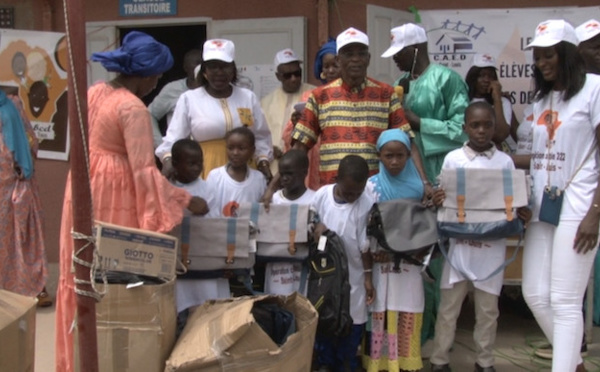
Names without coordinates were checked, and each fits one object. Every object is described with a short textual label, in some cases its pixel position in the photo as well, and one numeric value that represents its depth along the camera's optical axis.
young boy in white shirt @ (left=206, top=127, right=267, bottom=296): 4.43
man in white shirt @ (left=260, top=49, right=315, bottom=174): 5.78
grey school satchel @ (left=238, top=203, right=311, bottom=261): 4.24
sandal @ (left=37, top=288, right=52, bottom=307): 6.27
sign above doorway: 7.12
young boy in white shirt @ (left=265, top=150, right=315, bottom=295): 4.34
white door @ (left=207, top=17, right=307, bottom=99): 6.86
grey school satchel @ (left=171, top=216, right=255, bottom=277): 4.18
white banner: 6.65
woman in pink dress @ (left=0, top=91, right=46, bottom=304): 5.76
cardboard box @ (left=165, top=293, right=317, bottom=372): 3.33
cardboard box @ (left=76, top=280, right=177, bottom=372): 3.40
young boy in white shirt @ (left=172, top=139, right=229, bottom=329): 4.28
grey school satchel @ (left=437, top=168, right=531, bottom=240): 4.19
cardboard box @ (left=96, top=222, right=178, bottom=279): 3.34
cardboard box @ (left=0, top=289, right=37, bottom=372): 2.97
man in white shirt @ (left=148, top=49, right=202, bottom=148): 6.12
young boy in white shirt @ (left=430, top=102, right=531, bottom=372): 4.32
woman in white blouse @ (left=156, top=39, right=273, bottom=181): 4.67
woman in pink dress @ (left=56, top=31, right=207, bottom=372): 3.67
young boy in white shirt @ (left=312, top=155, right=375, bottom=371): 4.30
